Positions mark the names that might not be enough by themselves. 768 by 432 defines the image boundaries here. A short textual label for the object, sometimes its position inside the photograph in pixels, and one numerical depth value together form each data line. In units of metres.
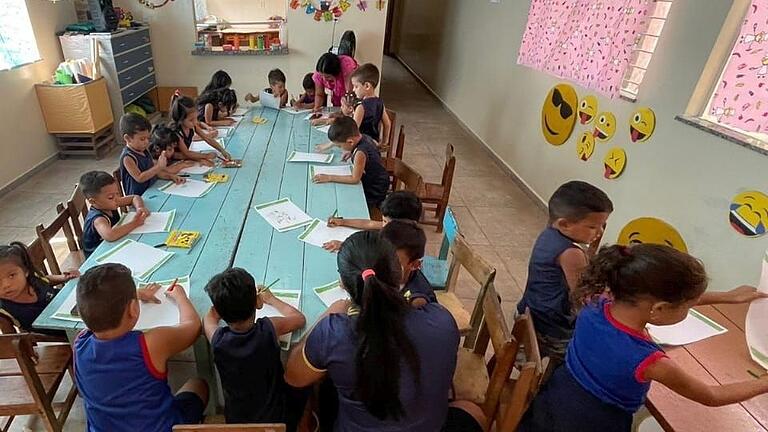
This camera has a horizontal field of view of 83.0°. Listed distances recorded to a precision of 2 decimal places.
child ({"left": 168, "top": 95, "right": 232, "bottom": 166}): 2.80
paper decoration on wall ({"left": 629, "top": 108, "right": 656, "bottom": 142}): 2.80
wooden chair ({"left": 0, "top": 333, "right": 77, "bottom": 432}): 1.30
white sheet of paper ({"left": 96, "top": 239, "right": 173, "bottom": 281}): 1.68
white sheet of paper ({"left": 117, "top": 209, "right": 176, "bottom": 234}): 1.95
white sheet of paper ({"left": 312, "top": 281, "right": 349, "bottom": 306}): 1.61
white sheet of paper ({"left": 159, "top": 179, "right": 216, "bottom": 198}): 2.32
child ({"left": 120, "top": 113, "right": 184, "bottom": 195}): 2.42
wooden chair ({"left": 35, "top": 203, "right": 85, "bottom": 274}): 1.85
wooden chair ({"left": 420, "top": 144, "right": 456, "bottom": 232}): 3.20
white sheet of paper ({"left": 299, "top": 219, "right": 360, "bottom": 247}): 1.96
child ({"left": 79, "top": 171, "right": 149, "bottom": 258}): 2.04
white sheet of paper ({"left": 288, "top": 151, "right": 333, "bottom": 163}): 2.85
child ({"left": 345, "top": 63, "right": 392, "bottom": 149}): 3.40
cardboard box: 4.08
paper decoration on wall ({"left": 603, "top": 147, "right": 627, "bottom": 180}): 3.05
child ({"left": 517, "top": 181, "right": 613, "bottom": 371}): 1.71
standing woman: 3.97
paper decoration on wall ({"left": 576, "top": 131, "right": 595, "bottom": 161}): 3.39
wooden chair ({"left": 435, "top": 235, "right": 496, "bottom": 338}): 1.70
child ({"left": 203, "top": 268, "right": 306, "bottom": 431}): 1.29
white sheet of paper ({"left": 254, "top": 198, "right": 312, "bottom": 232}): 2.07
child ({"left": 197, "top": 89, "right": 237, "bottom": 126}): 3.49
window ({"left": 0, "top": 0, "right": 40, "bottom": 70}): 3.71
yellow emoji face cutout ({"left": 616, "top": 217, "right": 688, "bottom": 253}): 2.61
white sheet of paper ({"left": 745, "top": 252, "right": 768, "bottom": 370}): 1.41
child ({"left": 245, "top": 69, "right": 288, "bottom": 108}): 4.02
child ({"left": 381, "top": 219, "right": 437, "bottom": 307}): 1.49
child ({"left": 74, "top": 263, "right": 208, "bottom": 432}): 1.25
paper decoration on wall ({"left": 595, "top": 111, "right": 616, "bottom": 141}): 3.16
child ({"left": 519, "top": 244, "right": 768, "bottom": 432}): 1.18
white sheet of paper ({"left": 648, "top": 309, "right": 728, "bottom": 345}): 1.54
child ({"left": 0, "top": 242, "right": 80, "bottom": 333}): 1.63
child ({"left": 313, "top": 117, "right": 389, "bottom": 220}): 2.55
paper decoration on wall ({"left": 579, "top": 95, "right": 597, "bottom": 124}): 3.38
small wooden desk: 1.24
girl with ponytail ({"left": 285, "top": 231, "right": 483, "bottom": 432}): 1.10
